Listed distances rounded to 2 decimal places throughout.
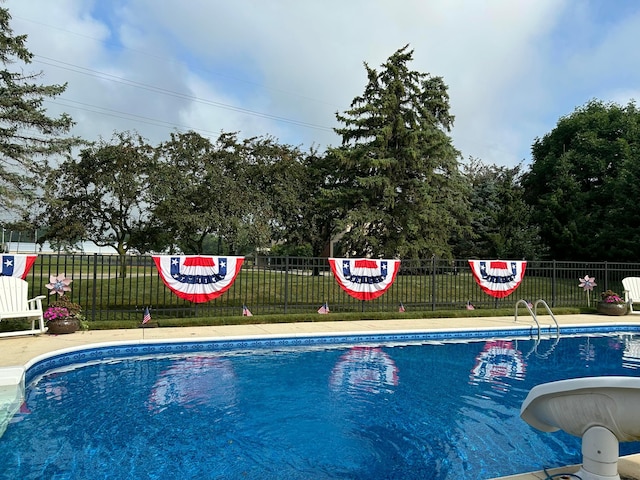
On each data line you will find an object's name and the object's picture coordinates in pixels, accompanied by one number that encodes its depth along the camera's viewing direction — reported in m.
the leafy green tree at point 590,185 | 21.73
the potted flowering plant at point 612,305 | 13.18
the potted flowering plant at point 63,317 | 8.51
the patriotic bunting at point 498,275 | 13.24
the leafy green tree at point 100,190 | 16.66
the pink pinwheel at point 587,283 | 13.88
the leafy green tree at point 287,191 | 21.17
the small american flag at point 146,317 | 9.55
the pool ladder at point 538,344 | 8.83
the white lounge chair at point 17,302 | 8.04
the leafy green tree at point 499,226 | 25.23
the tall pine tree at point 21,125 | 14.29
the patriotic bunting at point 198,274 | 10.16
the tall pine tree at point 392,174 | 20.52
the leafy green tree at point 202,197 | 17.25
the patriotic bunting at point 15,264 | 8.88
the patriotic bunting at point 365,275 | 11.79
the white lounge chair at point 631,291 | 13.38
